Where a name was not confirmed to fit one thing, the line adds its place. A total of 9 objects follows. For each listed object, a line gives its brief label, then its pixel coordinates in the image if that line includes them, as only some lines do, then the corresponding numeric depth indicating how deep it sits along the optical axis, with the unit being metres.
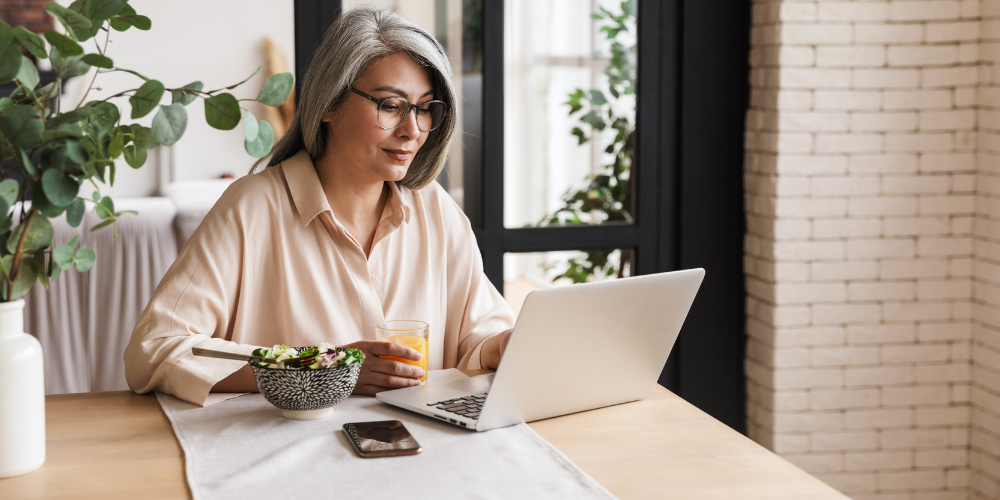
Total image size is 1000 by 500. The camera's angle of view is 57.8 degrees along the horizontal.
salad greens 1.29
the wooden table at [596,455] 1.07
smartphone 1.15
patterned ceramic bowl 1.26
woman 1.69
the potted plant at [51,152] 1.03
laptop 1.23
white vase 1.08
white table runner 1.05
